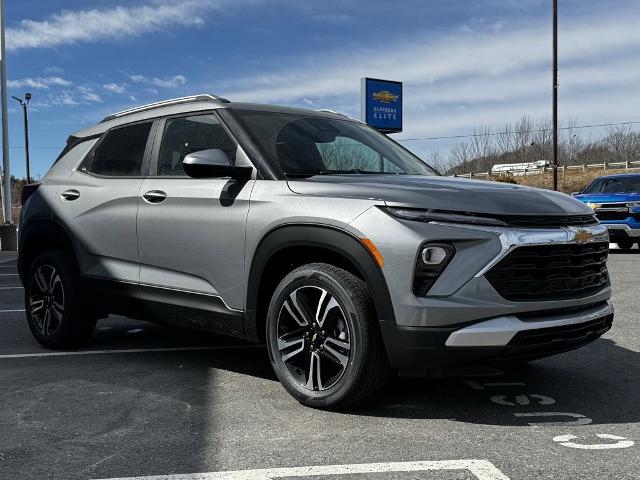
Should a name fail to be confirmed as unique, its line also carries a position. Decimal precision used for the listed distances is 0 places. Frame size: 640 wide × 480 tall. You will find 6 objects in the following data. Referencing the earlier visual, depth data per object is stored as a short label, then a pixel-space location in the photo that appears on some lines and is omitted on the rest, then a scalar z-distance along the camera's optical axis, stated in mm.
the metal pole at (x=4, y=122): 22859
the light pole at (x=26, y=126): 39719
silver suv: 3471
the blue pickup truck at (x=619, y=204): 15000
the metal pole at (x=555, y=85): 26562
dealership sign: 30734
